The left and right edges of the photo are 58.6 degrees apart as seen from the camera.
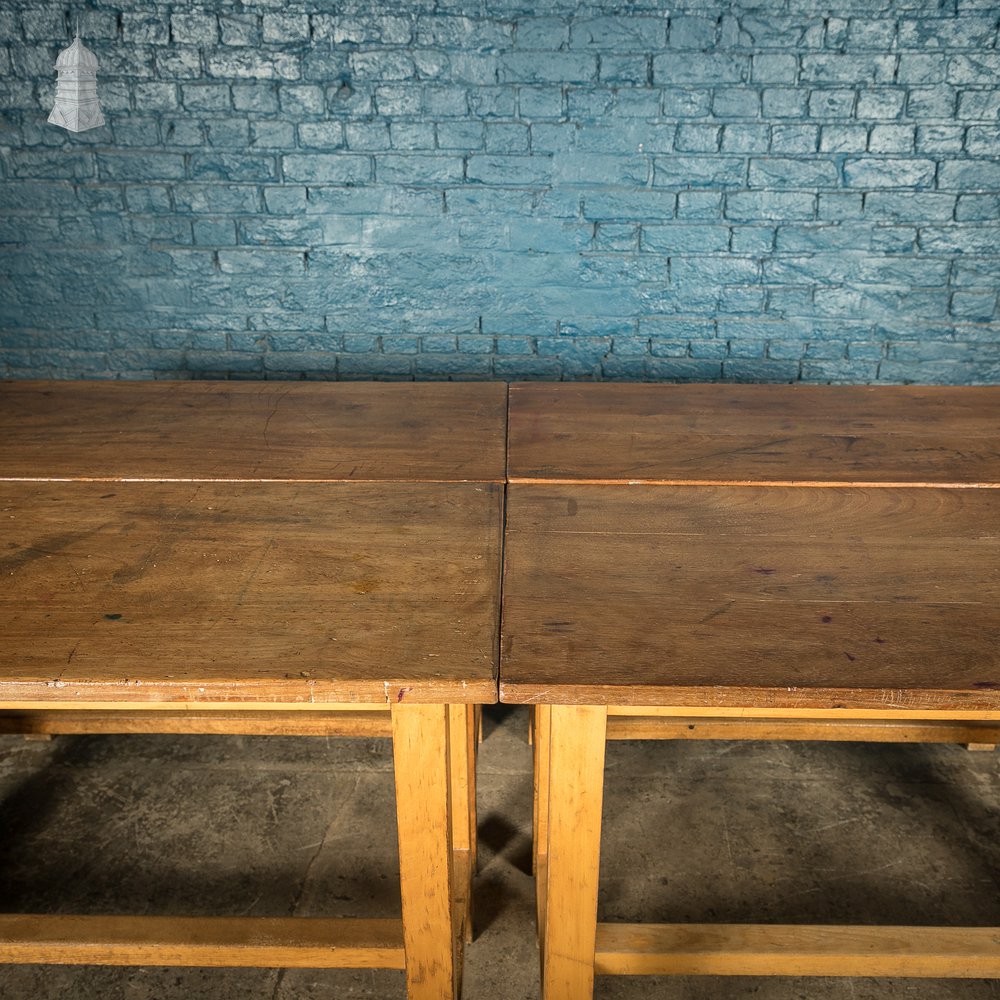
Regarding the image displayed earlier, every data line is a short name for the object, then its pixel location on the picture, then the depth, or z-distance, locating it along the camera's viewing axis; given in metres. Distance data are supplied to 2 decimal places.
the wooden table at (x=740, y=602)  1.03
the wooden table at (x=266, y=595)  1.04
